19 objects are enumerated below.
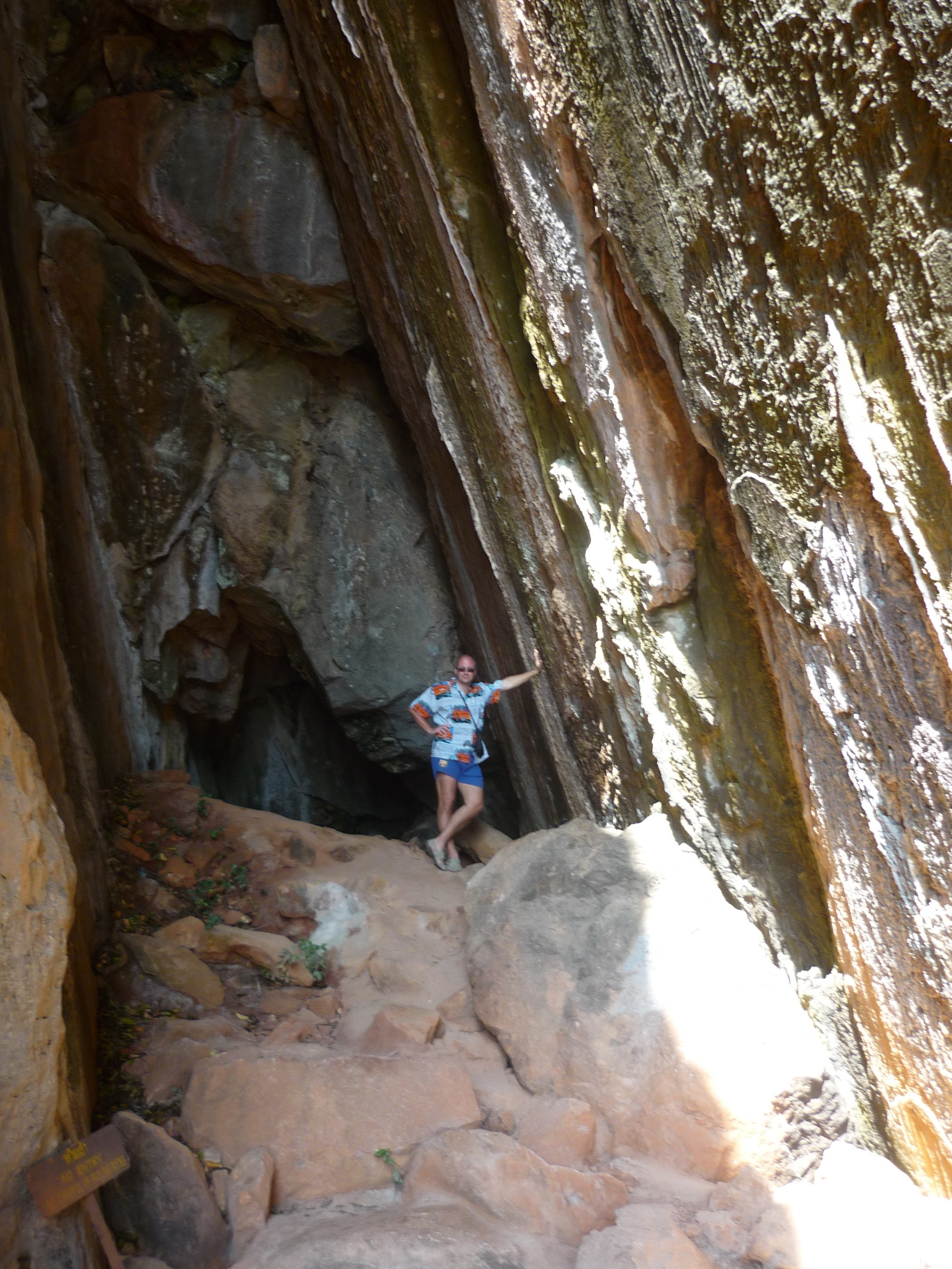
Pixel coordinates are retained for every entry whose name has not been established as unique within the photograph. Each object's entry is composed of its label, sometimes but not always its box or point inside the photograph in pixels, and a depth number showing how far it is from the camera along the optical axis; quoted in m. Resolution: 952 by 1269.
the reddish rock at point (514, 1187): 2.67
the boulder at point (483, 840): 6.09
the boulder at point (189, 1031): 3.50
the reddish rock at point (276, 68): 6.48
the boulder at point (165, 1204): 2.64
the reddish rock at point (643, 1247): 2.39
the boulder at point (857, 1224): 2.33
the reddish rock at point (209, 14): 6.44
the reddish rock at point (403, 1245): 2.46
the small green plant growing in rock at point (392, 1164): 2.92
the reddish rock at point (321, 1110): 2.94
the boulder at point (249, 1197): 2.66
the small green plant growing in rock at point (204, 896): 4.66
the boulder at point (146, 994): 3.76
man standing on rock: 5.82
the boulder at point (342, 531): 7.49
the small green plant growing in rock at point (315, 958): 4.23
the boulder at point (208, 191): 6.57
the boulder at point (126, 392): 6.65
